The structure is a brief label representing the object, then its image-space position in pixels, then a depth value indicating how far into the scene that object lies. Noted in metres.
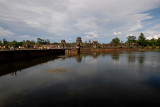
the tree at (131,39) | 101.09
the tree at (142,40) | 85.74
